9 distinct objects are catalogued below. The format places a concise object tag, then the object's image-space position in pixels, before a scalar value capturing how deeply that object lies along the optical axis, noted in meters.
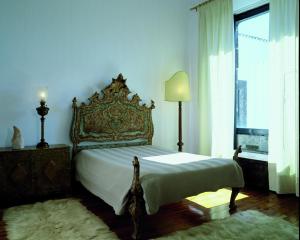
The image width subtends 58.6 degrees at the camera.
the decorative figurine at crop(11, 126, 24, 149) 3.01
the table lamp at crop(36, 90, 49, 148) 3.19
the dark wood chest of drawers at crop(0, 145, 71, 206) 2.88
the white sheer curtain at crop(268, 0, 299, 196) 3.16
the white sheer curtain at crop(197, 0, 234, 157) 3.90
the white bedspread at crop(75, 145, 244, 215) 2.21
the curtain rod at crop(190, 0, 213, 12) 4.24
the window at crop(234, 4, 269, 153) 3.92
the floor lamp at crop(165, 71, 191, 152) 3.97
